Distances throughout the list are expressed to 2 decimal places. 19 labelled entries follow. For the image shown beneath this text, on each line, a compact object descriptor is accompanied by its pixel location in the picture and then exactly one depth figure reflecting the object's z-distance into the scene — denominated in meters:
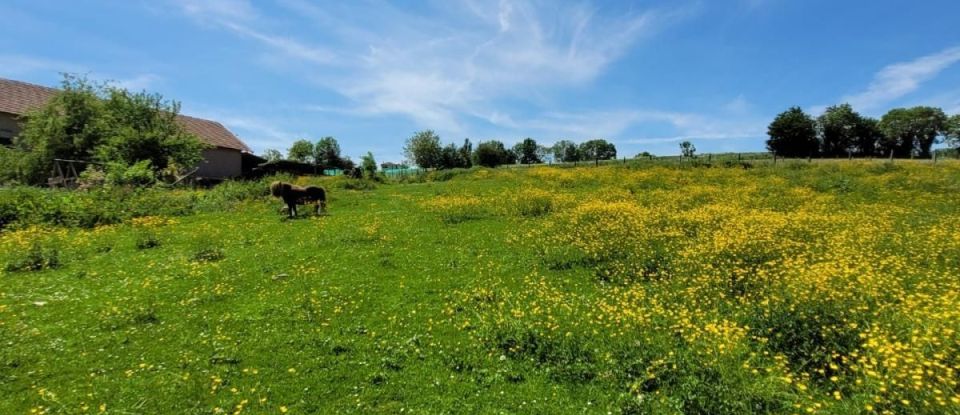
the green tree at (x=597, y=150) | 183.88
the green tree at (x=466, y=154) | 150.10
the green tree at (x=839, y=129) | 107.31
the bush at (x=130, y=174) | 22.18
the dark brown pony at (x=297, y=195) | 20.08
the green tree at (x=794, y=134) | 100.50
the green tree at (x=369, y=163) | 65.91
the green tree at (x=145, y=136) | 28.84
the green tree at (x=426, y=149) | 132.62
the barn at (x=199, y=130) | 36.69
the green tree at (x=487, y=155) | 146.25
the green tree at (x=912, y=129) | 115.62
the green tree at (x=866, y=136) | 107.66
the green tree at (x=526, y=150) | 178.62
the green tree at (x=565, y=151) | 186.04
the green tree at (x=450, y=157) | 136.88
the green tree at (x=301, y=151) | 109.41
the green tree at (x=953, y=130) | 116.12
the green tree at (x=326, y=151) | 110.34
